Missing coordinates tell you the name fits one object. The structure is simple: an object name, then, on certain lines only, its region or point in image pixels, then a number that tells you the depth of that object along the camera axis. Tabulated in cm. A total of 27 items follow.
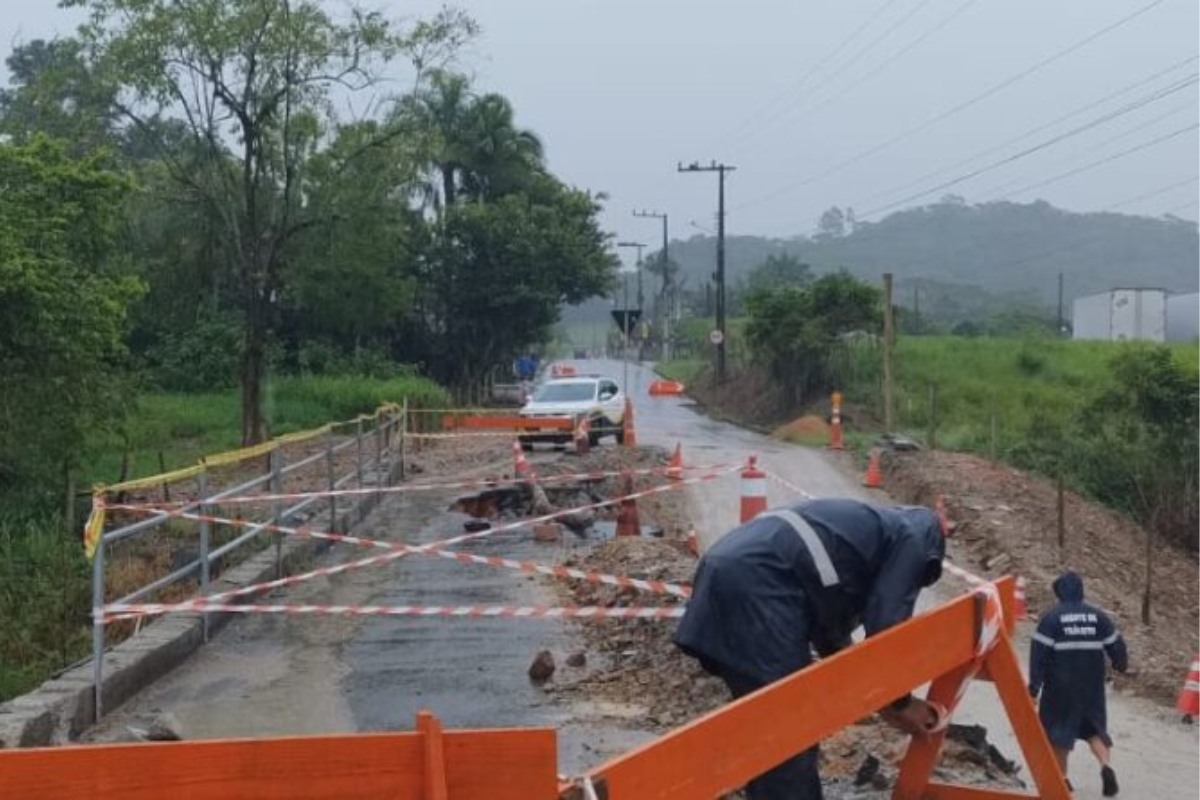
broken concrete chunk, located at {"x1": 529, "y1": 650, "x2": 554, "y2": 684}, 904
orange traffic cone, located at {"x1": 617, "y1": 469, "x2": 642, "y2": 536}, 1526
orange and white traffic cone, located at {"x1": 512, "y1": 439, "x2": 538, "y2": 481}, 1887
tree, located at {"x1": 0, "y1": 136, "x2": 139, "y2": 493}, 1598
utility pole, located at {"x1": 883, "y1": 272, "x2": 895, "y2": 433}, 2966
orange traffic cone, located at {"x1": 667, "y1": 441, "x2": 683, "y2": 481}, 2018
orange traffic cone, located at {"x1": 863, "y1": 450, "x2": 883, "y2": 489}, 2375
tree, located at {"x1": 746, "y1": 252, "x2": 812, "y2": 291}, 10756
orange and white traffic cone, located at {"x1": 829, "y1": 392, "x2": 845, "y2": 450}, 3078
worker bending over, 511
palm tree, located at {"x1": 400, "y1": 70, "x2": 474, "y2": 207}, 5396
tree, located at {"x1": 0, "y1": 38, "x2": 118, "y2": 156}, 2609
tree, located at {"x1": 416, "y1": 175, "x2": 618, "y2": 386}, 5072
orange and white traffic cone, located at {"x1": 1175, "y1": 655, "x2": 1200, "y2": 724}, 932
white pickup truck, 2886
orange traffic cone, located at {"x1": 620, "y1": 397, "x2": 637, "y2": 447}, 2909
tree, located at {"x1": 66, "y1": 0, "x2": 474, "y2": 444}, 2556
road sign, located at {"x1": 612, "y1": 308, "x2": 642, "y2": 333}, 3162
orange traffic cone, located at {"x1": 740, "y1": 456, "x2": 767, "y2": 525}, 1165
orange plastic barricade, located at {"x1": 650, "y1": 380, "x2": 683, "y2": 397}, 4760
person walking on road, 775
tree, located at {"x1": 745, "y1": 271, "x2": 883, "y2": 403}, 4244
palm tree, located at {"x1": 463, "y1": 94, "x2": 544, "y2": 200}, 5606
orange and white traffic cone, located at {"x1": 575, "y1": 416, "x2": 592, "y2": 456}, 2659
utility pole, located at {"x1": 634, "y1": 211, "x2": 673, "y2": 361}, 8781
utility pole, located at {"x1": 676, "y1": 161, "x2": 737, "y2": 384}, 5644
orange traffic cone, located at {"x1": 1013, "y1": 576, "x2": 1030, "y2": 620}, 1279
